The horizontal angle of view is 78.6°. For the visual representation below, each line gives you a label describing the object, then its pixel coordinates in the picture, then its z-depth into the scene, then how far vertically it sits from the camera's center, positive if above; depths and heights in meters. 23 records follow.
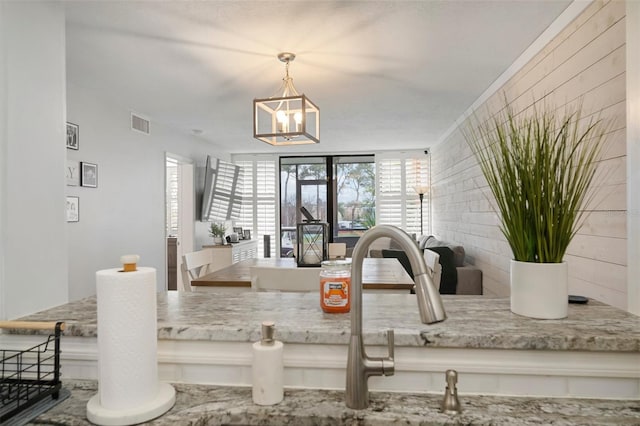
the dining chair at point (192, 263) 2.78 -0.36
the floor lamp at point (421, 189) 6.72 +0.43
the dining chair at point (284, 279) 2.05 -0.35
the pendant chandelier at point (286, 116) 2.64 +0.70
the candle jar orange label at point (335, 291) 1.11 -0.22
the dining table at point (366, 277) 2.17 -0.39
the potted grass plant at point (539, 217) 1.03 -0.01
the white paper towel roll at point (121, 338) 0.82 -0.26
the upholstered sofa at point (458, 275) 3.90 -0.62
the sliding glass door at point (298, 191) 7.43 +0.45
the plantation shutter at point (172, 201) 6.53 +0.24
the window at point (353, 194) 7.32 +0.38
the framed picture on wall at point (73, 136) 3.36 +0.70
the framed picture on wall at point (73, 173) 3.31 +0.37
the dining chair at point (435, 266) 2.56 -0.35
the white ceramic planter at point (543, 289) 1.03 -0.20
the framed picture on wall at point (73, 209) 3.35 +0.06
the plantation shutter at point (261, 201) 7.41 +0.26
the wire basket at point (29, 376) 0.86 -0.40
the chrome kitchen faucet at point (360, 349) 0.85 -0.30
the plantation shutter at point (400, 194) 7.07 +0.36
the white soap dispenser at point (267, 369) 0.89 -0.35
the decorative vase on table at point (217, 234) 5.87 -0.29
